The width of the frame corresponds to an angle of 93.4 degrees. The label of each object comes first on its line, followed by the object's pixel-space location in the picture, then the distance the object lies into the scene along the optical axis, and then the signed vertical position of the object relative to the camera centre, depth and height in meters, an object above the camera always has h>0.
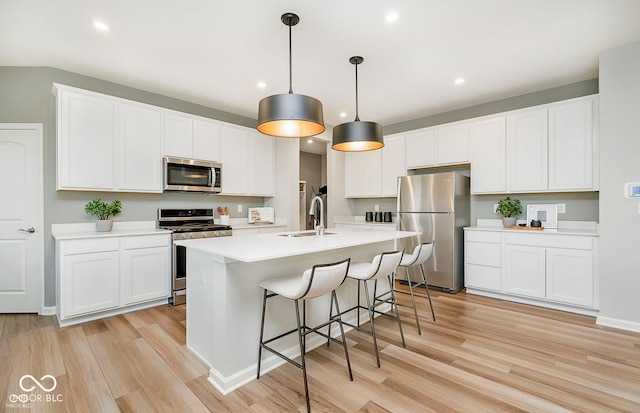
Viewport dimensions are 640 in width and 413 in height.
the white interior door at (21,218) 3.23 -0.15
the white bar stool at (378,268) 2.33 -0.53
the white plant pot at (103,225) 3.43 -0.24
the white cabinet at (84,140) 3.13 +0.69
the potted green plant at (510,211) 4.00 -0.09
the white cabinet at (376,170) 5.07 +0.60
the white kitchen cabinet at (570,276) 3.21 -0.79
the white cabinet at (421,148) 4.66 +0.88
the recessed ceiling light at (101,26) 2.49 +1.50
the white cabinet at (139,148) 3.54 +0.68
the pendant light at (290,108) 2.11 +0.68
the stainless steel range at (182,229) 3.63 -0.32
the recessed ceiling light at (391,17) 2.38 +1.50
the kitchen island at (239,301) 1.97 -0.68
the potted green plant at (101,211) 3.41 -0.08
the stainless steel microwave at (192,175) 3.85 +0.39
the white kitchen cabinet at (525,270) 3.52 -0.80
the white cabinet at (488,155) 4.01 +0.68
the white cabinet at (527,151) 3.69 +0.67
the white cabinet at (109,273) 2.94 -0.74
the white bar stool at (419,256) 2.92 -0.52
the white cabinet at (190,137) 3.92 +0.92
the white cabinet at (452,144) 4.34 +0.89
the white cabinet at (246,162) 4.52 +0.67
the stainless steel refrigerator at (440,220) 4.11 -0.22
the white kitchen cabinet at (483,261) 3.85 -0.75
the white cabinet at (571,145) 3.37 +0.68
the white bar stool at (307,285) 1.81 -0.54
